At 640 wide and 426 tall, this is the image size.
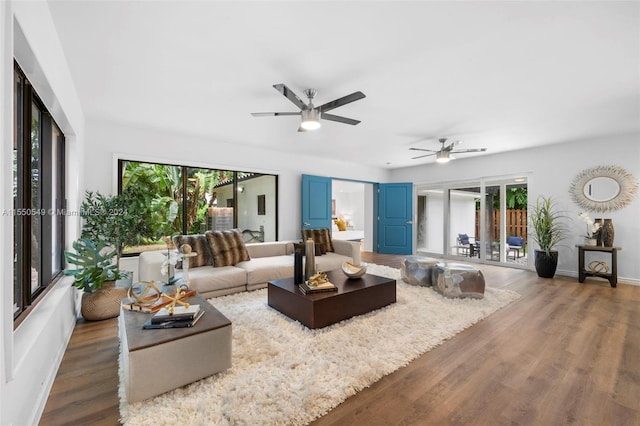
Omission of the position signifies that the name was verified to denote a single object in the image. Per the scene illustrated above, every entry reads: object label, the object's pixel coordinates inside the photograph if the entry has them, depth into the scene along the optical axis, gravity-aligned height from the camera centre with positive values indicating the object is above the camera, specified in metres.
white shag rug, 1.59 -1.13
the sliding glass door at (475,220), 5.96 -0.20
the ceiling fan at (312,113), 2.67 +1.05
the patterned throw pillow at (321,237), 5.13 -0.46
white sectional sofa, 3.38 -0.78
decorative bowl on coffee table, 3.32 -0.71
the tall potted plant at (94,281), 2.73 -0.70
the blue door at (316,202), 6.20 +0.24
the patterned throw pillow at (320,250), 5.02 -0.69
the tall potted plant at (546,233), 4.93 -0.39
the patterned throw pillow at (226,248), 3.88 -0.51
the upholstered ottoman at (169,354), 1.64 -0.89
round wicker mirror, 4.57 +0.41
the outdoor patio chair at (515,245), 5.88 -0.71
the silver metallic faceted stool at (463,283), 3.56 -0.91
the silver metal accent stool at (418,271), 4.06 -0.87
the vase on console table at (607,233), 4.49 -0.34
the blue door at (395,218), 7.47 -0.16
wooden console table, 4.35 -0.89
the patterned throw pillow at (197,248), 3.77 -0.49
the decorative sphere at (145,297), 2.11 -0.65
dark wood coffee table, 2.67 -0.91
